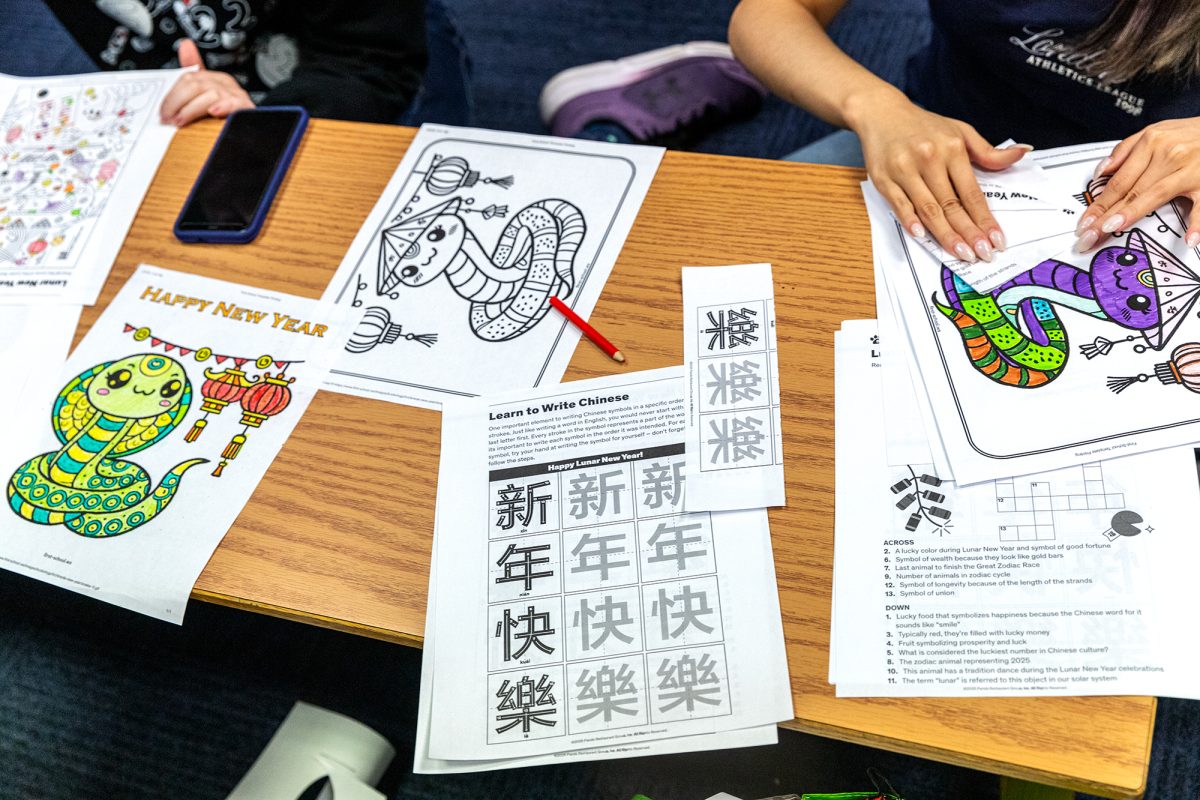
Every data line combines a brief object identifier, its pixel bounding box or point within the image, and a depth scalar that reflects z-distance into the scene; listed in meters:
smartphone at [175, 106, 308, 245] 0.77
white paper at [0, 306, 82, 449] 0.69
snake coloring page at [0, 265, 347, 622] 0.61
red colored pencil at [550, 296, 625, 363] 0.64
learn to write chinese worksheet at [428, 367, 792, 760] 0.52
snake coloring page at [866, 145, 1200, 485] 0.55
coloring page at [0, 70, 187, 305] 0.78
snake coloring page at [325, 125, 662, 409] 0.66
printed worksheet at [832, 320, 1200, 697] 0.49
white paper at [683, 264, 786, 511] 0.57
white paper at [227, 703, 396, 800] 0.85
